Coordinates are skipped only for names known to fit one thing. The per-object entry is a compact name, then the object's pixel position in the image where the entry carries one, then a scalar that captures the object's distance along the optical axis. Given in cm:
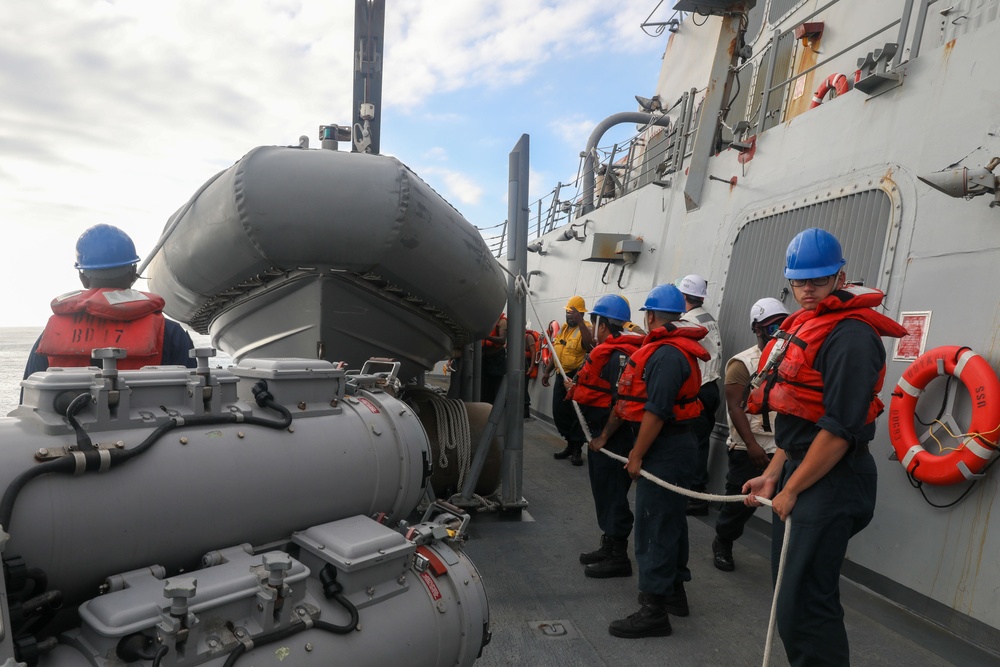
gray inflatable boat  301
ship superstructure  291
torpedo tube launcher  149
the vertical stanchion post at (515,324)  439
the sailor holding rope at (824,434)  201
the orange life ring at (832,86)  471
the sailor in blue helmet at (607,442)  360
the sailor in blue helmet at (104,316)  230
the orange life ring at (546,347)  832
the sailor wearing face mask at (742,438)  366
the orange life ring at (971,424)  268
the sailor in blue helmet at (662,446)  290
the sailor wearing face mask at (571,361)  598
